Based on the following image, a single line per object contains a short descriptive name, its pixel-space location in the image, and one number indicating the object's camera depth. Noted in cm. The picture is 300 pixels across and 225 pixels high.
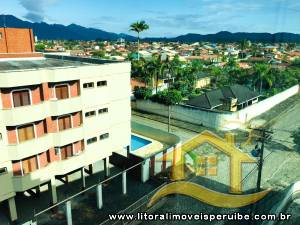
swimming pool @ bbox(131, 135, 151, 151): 3234
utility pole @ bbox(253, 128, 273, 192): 1777
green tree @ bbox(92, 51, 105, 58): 11862
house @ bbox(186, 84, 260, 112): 4447
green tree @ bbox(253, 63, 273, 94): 6316
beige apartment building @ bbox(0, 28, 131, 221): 1870
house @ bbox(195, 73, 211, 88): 7088
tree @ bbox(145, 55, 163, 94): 5618
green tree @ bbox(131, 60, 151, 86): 5809
